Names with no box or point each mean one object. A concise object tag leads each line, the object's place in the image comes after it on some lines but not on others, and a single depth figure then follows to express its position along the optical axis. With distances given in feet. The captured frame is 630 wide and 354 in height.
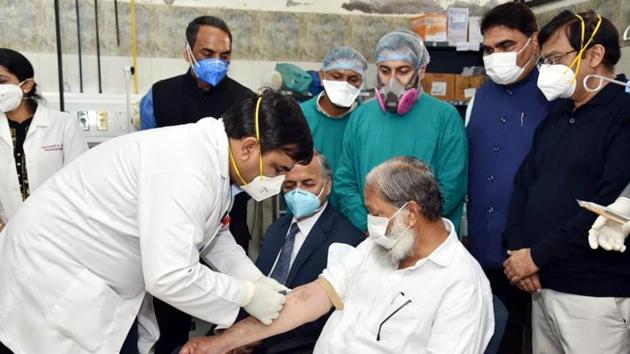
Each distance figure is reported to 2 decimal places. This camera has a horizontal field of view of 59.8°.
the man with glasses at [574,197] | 5.67
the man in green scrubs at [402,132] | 7.30
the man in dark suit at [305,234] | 6.64
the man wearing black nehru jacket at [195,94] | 8.40
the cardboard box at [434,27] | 13.17
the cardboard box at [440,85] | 13.00
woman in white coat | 8.02
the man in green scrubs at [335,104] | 8.39
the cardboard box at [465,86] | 13.01
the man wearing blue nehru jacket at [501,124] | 7.15
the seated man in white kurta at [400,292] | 5.01
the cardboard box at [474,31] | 13.37
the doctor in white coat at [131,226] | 4.28
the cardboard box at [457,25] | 13.19
